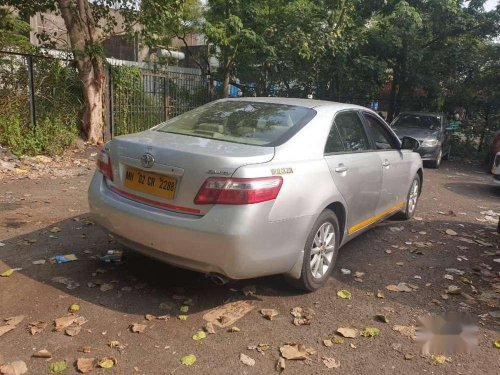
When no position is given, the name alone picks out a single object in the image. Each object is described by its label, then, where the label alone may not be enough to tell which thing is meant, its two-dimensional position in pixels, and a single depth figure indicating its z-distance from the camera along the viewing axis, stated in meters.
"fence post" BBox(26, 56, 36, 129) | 9.68
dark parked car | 12.48
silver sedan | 3.16
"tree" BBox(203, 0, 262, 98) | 14.25
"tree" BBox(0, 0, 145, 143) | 10.41
